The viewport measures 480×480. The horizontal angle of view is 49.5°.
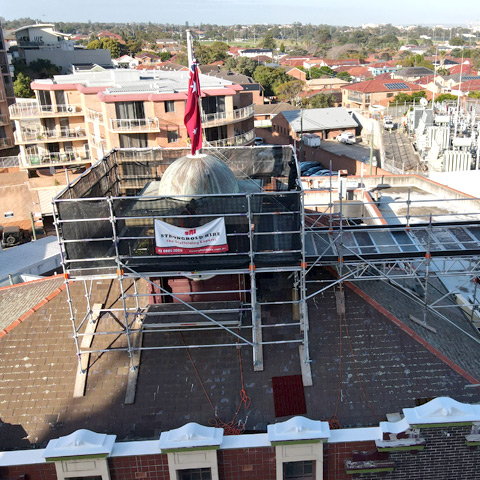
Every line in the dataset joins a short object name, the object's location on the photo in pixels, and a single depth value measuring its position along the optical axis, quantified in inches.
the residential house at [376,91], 3654.0
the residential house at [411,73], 4905.8
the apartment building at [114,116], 1769.2
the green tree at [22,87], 3252.7
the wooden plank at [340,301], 668.1
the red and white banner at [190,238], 590.6
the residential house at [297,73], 5418.3
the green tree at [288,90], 4270.4
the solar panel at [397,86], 3674.2
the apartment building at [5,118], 2279.9
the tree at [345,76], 5409.5
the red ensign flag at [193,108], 644.7
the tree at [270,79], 4566.9
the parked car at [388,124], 2652.8
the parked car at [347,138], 2810.0
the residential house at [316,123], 2896.2
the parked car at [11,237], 1722.4
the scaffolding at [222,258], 601.6
